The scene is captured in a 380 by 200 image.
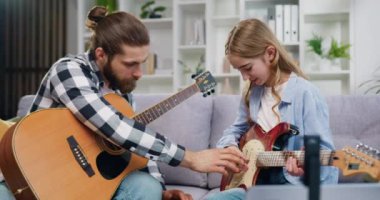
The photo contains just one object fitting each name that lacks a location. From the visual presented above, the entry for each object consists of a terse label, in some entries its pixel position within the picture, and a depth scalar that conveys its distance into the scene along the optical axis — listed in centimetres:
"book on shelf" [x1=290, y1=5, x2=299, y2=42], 364
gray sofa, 210
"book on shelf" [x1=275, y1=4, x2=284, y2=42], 366
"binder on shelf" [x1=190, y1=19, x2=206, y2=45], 384
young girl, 153
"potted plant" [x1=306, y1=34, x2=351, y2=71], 351
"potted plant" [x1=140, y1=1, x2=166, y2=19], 400
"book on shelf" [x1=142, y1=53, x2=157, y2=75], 396
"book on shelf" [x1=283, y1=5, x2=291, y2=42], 365
